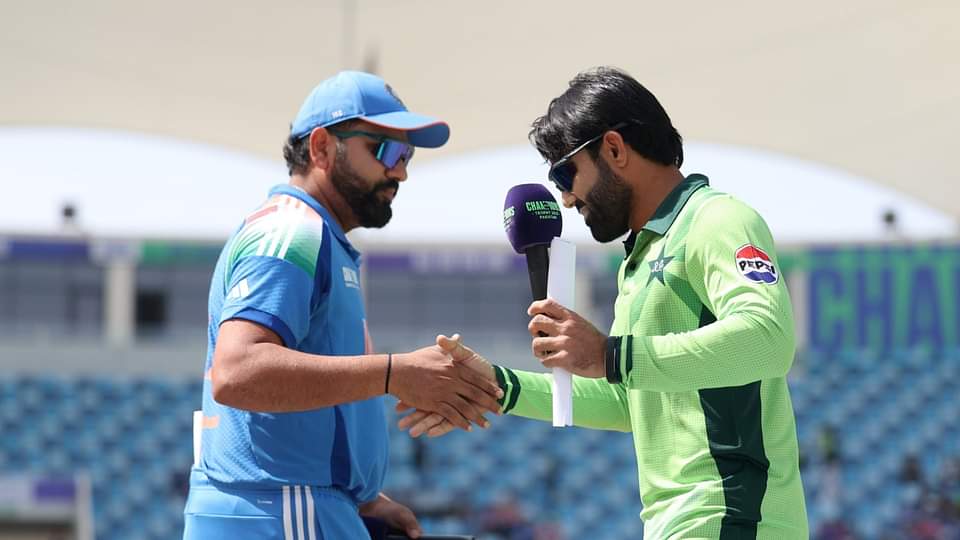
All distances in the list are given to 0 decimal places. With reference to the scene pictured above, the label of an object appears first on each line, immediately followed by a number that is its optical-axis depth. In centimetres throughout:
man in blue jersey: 504
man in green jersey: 456
